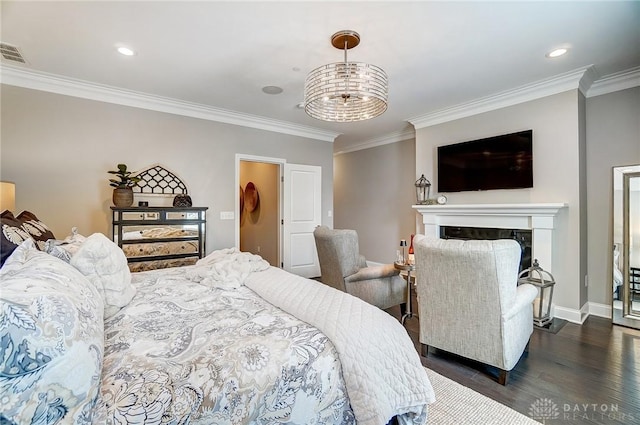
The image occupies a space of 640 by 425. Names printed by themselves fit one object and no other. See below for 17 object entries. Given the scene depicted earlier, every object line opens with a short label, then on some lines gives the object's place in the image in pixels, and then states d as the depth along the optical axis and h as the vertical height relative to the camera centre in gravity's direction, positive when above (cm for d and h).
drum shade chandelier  226 +103
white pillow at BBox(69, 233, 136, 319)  148 -29
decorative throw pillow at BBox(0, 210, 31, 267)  136 -10
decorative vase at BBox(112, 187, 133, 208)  343 +21
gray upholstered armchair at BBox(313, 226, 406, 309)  317 -63
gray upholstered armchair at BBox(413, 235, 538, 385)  201 -61
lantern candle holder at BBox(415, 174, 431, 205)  472 +42
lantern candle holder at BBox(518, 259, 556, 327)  317 -85
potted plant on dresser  344 +32
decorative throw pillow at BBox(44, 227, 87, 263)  149 -18
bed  76 -50
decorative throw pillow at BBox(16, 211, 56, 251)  184 -10
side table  306 -84
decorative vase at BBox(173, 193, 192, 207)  392 +19
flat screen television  371 +71
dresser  342 -24
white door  518 -2
